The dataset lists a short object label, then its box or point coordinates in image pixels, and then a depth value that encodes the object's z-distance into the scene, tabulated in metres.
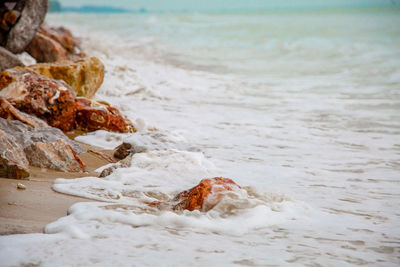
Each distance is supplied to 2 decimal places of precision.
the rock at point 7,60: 12.93
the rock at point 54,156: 6.87
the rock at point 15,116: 8.45
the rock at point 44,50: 17.41
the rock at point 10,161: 5.96
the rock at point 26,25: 15.80
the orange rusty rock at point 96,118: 10.03
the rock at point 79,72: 11.74
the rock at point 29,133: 7.41
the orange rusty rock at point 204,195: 5.54
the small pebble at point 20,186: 5.69
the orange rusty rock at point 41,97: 9.45
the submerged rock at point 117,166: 6.96
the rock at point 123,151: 8.41
